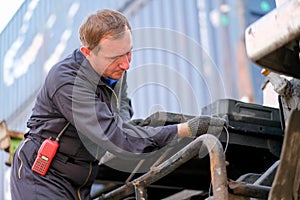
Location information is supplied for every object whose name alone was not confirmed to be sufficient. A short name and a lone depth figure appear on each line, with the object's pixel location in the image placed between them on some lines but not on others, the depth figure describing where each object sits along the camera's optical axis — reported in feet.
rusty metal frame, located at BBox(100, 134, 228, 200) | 11.86
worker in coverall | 12.69
